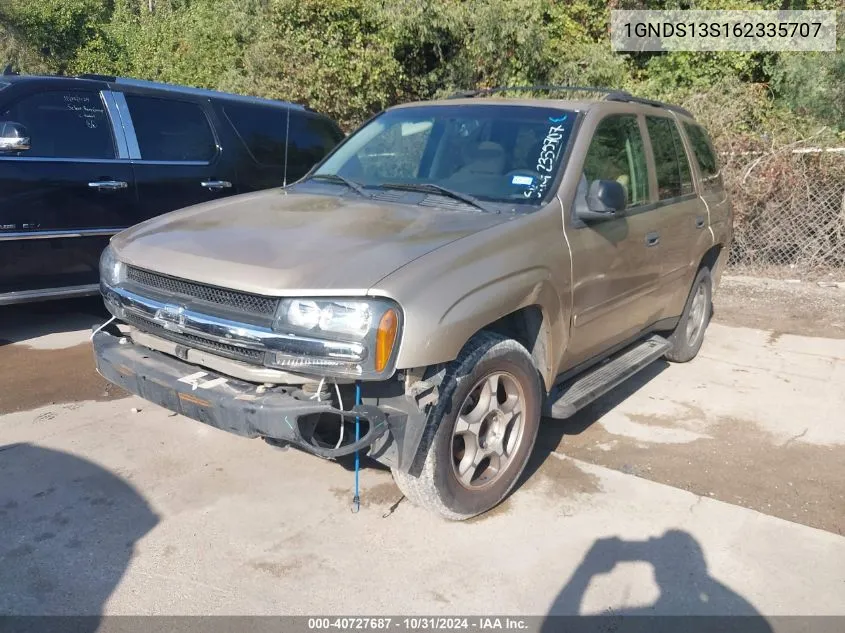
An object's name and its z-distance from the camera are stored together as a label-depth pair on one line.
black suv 5.41
